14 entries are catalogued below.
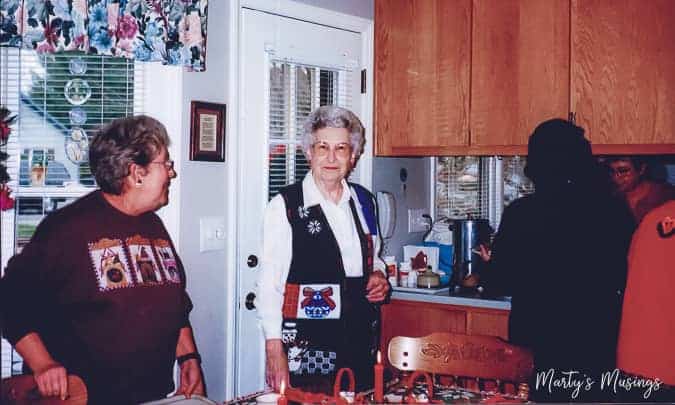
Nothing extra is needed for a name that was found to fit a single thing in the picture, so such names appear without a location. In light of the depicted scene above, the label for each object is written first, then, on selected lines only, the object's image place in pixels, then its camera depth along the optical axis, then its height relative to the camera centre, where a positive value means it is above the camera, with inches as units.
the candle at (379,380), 57.2 -15.9
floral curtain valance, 79.7 +22.0
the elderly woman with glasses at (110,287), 69.9 -9.9
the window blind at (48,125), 87.4 +9.7
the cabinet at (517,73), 104.9 +22.3
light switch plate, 102.3 -5.7
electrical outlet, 140.1 -4.5
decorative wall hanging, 100.6 +10.2
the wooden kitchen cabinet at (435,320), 111.8 -21.2
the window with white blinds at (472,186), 145.2 +3.1
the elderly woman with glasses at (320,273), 91.2 -10.5
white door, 108.2 +13.9
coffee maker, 125.7 -9.0
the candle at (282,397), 48.7 -14.7
